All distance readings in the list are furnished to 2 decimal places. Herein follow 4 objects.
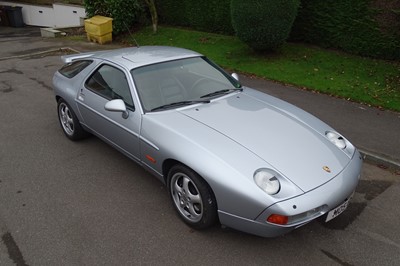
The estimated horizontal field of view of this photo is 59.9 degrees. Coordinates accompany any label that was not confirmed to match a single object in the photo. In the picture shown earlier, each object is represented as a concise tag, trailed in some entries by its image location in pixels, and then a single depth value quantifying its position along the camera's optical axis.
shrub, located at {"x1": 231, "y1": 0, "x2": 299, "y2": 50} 8.20
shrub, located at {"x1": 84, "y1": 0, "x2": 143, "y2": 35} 12.28
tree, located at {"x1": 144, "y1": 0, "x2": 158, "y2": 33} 12.31
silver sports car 2.76
